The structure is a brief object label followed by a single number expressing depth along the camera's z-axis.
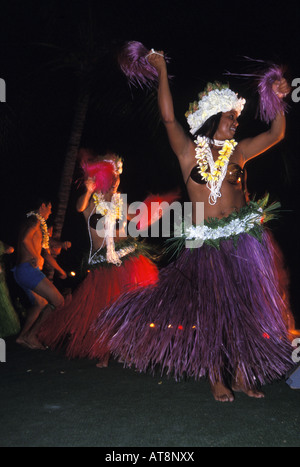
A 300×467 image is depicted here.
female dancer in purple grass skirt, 2.67
